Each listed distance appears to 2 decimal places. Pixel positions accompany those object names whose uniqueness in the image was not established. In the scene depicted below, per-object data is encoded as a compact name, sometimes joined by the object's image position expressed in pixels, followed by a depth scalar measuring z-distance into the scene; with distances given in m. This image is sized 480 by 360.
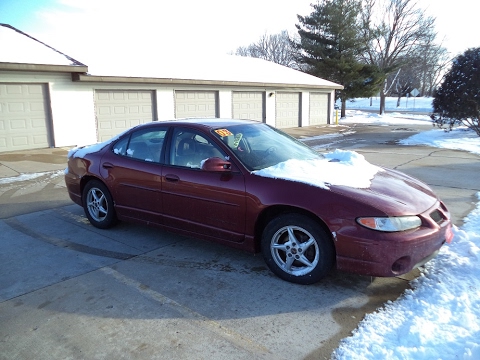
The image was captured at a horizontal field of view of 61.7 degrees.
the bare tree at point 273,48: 66.50
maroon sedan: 3.40
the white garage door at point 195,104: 17.30
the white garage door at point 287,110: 22.58
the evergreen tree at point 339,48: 30.41
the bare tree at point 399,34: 40.47
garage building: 12.84
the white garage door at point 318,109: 25.21
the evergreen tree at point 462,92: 14.34
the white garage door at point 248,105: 20.04
